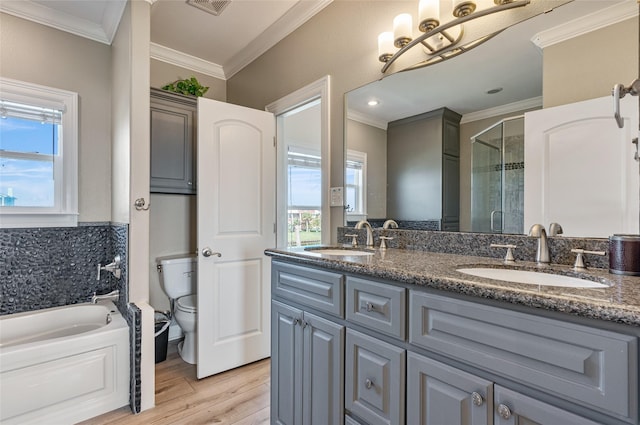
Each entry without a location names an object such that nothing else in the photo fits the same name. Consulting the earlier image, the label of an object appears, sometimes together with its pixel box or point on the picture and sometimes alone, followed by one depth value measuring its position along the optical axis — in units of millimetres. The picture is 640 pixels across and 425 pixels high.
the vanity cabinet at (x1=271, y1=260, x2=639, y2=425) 646
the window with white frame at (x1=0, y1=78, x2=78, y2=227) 2186
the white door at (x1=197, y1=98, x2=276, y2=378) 2264
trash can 2447
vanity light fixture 1369
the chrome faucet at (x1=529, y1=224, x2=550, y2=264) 1131
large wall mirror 1153
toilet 2373
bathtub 1585
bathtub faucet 2188
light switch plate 2068
